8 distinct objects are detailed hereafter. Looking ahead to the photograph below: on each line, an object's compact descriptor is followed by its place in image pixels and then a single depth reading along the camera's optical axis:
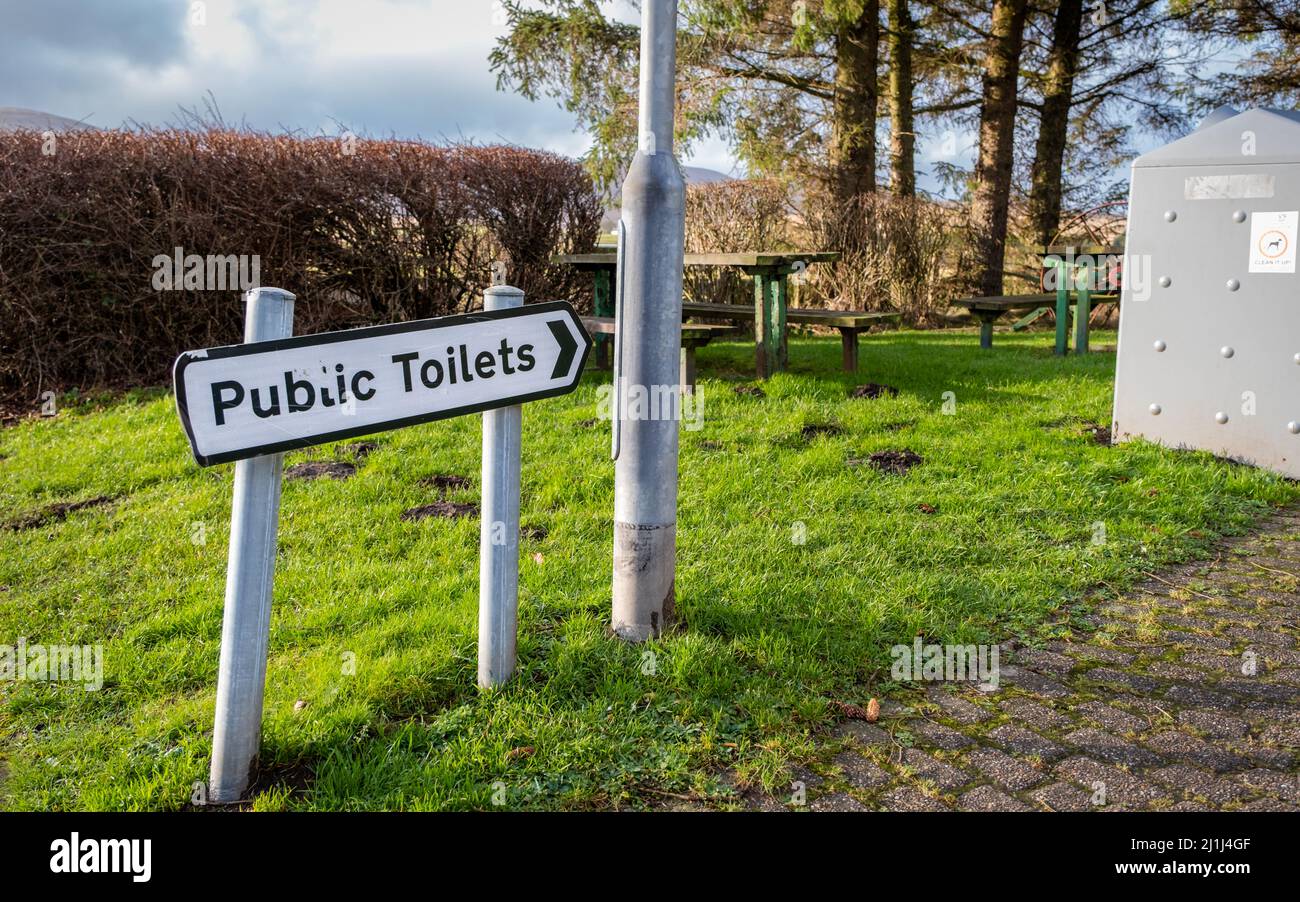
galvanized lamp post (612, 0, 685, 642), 3.58
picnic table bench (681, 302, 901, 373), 8.61
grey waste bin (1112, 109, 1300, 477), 6.18
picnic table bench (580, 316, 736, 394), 7.50
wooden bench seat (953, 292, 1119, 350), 11.79
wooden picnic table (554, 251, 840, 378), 8.35
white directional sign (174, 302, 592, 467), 2.72
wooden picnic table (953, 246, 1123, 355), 10.92
